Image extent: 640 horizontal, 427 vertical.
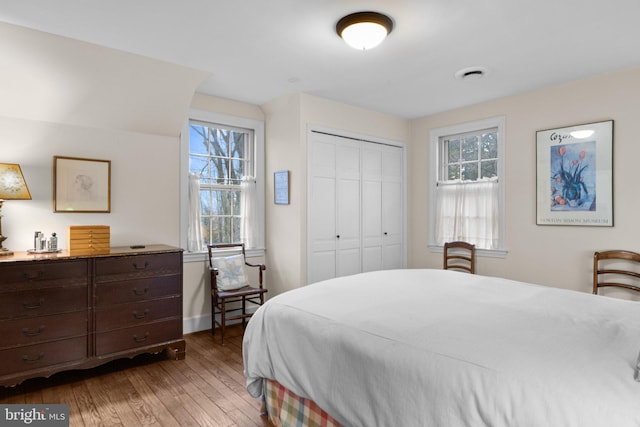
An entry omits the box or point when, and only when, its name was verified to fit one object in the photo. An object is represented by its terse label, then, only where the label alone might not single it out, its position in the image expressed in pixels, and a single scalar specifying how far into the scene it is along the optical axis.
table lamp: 2.68
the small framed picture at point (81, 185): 3.12
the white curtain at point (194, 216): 3.92
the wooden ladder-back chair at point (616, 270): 3.21
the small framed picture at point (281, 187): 4.09
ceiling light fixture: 2.33
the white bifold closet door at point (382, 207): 4.64
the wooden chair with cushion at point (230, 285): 3.71
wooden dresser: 2.52
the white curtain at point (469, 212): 4.23
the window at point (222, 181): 3.92
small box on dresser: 2.85
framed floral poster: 3.38
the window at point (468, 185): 4.19
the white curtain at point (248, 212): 4.32
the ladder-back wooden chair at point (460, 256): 4.32
